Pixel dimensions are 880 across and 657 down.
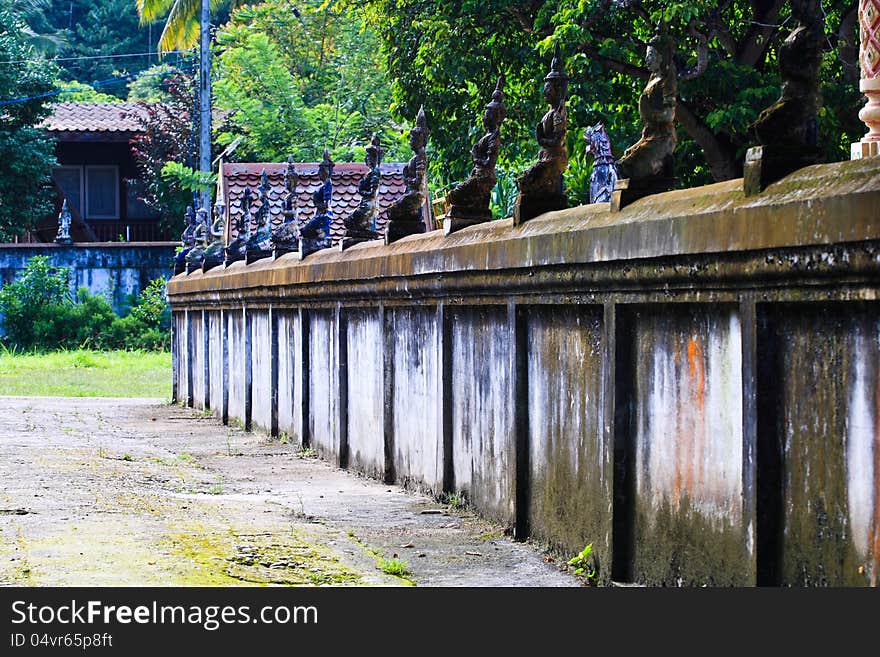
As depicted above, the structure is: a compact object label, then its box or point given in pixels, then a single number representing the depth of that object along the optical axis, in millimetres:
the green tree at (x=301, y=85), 37844
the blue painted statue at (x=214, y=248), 21438
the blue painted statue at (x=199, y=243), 22859
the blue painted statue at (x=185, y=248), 24125
